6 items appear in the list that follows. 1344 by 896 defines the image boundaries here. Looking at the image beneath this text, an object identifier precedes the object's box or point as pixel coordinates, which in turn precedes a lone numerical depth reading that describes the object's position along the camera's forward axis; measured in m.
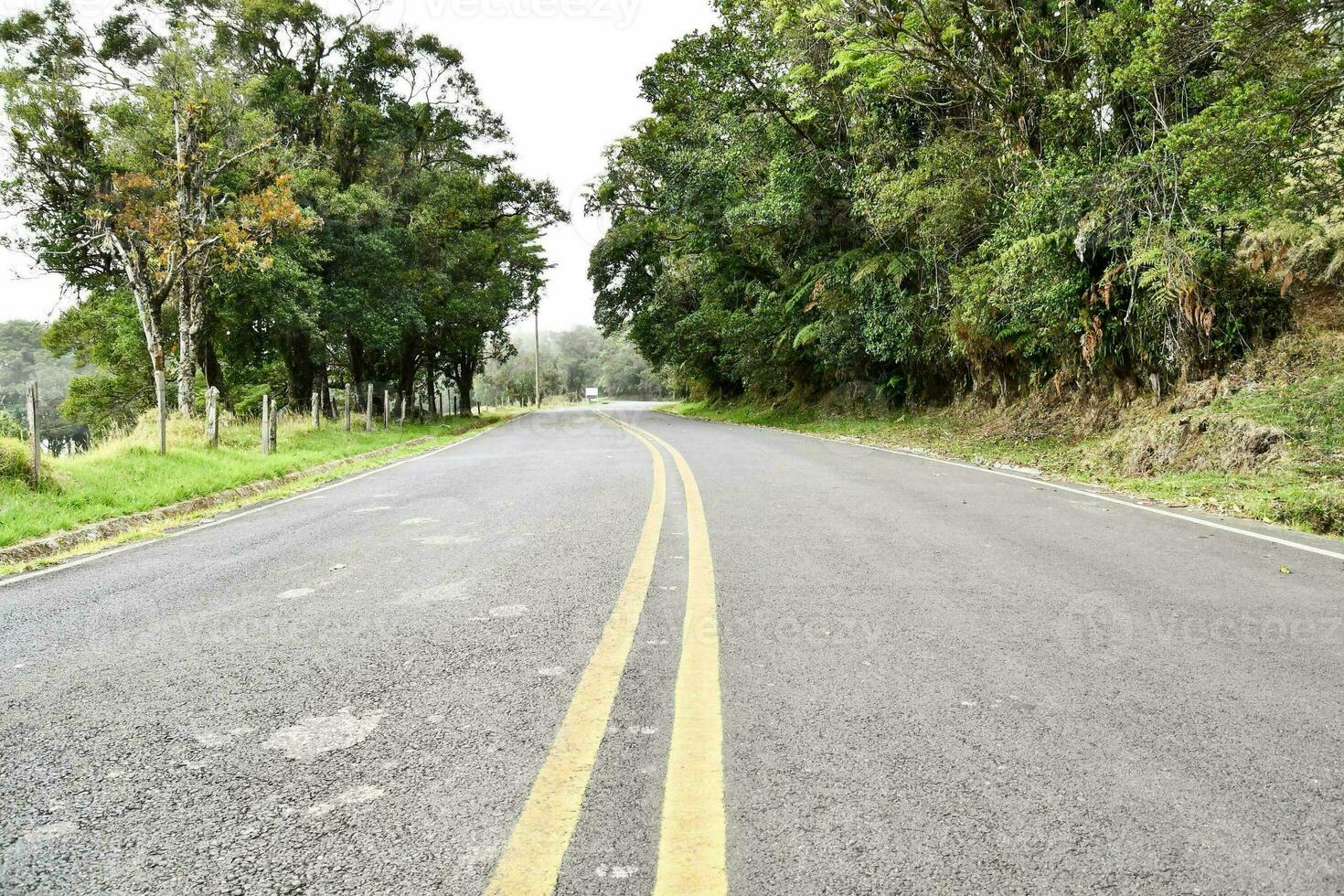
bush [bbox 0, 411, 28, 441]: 12.10
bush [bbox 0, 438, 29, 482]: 7.57
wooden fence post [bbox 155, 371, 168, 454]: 10.56
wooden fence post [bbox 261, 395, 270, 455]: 12.75
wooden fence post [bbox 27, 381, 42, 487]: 7.66
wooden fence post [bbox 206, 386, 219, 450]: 12.23
